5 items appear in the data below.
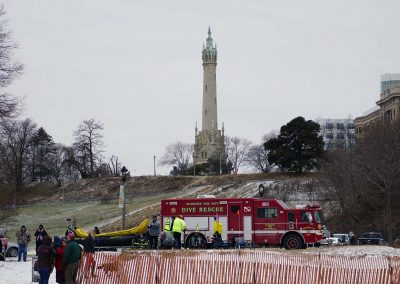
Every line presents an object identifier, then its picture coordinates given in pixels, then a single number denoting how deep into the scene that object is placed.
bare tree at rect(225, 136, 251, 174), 138.62
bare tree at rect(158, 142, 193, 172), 153.88
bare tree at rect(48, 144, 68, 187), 124.06
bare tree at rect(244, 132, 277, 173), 132.50
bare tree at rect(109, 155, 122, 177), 139.38
